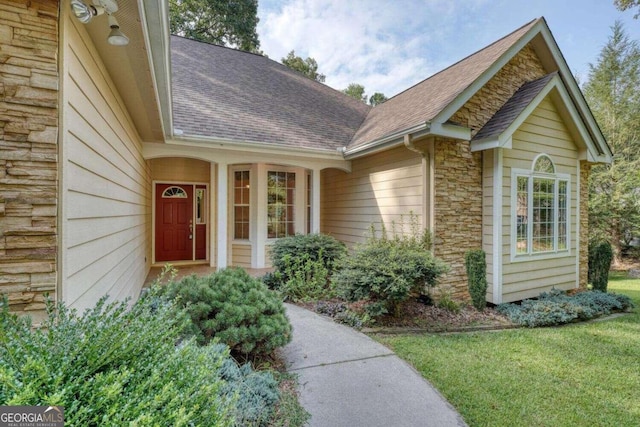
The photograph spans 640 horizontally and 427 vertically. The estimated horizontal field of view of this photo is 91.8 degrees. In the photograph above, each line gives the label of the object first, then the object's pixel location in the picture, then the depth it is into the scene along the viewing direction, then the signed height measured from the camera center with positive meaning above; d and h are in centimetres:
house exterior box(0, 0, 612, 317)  187 +87
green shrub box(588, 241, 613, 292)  716 -113
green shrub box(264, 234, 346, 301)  609 -108
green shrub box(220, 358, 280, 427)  234 -149
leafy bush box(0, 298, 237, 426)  118 -70
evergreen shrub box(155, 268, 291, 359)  317 -107
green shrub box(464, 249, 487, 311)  561 -110
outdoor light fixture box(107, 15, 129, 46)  226 +130
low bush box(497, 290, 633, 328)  539 -174
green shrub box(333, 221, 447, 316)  478 -95
